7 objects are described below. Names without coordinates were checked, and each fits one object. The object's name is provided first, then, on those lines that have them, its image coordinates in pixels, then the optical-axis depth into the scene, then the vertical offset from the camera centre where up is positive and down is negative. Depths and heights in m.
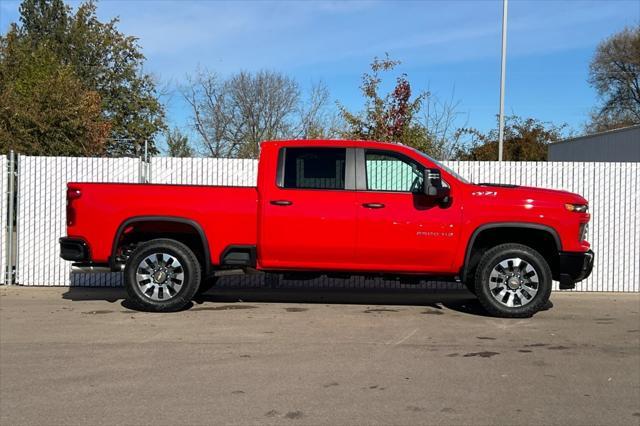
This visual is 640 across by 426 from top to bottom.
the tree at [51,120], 20.11 +2.95
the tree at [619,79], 46.72 +10.38
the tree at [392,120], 16.47 +2.50
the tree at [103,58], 34.12 +8.39
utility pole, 16.52 +3.85
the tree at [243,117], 31.20 +4.84
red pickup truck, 7.84 -0.15
